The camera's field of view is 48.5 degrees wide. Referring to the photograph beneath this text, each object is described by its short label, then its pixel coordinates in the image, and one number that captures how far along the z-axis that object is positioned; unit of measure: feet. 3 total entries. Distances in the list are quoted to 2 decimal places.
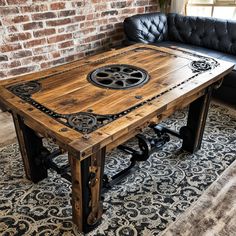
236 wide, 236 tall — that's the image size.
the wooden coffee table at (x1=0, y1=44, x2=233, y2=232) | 3.93
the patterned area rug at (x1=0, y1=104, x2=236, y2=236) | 4.90
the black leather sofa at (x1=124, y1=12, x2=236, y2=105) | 9.86
